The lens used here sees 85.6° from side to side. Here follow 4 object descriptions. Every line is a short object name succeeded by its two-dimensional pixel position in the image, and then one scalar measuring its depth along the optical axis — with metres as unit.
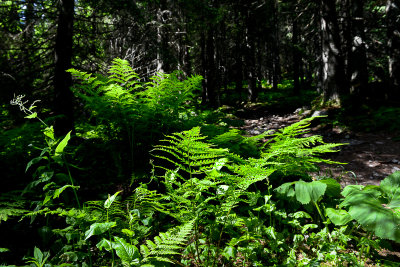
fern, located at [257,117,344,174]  1.91
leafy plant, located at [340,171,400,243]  1.19
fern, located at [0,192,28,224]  1.46
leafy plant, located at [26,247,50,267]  1.16
